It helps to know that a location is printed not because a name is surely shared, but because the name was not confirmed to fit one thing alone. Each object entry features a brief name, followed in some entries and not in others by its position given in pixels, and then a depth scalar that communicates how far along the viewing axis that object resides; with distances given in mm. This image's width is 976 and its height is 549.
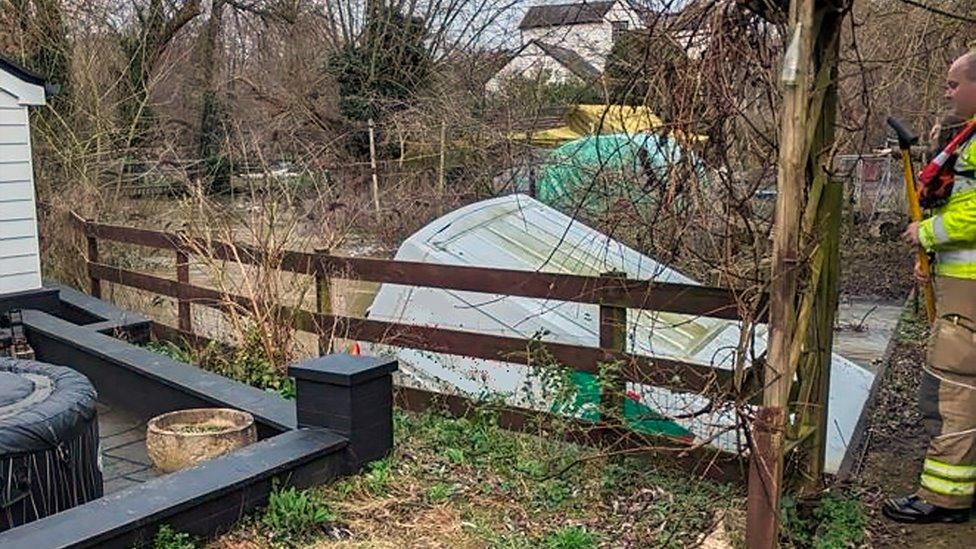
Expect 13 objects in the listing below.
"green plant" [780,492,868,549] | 3389
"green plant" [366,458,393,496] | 3920
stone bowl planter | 4332
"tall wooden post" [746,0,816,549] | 2725
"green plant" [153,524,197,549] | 3203
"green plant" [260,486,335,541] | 3498
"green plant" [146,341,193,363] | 6719
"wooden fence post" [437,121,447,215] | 12367
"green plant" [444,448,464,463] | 4313
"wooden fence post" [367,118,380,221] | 11988
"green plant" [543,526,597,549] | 3365
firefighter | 3340
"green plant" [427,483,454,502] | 3859
